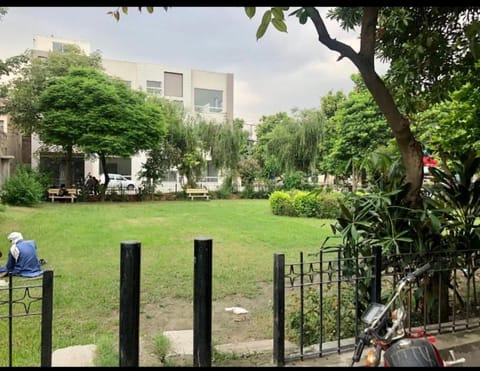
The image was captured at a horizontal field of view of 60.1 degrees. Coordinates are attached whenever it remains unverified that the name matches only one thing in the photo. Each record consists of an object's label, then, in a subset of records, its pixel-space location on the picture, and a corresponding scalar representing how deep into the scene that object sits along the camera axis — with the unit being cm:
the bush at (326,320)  371
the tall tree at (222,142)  2430
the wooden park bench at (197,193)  2322
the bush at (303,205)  1524
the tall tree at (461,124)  512
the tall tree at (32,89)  2098
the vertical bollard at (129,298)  260
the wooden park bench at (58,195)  1995
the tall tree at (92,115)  1909
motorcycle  172
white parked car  2838
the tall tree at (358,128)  1995
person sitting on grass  642
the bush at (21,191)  1655
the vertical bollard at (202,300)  275
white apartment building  2808
